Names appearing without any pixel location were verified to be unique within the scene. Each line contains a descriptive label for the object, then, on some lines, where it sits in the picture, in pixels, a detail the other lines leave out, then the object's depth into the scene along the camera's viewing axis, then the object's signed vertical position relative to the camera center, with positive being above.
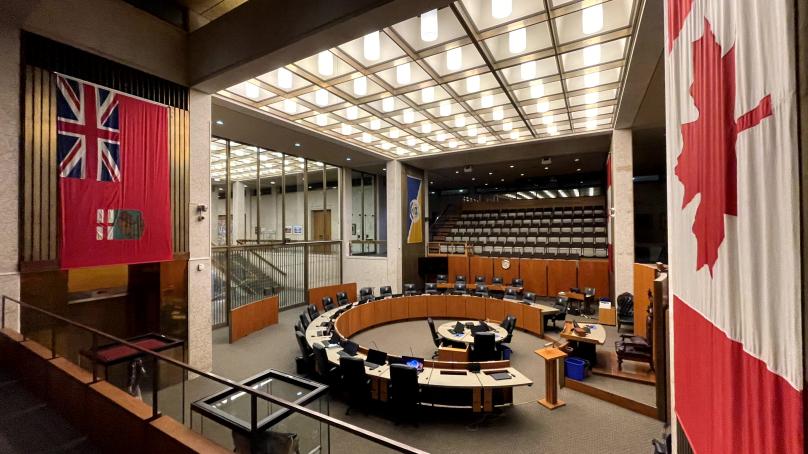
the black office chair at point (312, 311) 9.21 -2.18
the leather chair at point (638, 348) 6.66 -2.44
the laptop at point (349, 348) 6.30 -2.20
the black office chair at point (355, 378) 5.50 -2.42
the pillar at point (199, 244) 6.57 -0.17
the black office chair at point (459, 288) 12.77 -2.19
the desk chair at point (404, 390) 5.10 -2.43
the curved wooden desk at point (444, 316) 5.30 -2.48
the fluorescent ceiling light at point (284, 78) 6.63 +3.22
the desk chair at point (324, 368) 5.97 -2.42
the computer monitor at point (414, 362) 5.73 -2.24
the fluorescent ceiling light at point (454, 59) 6.22 +3.35
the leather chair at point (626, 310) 9.35 -2.26
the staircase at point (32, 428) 3.39 -2.07
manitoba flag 5.07 +0.98
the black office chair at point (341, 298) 11.34 -2.20
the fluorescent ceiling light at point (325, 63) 6.17 +3.28
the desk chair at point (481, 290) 12.12 -2.18
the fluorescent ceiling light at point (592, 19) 5.06 +3.34
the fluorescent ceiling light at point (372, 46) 5.70 +3.30
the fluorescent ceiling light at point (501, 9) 4.95 +3.39
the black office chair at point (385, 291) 11.90 -2.14
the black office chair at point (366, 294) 11.17 -2.14
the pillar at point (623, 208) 9.91 +0.67
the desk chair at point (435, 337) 8.36 -2.67
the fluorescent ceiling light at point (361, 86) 7.12 +3.26
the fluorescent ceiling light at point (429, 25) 5.12 +3.29
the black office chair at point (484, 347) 7.05 -2.44
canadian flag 1.23 +0.01
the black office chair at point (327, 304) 10.31 -2.20
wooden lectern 5.67 -2.57
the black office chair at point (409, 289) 12.95 -2.19
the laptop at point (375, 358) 6.01 -2.27
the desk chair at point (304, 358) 6.74 -2.52
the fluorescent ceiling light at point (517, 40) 5.65 +3.36
